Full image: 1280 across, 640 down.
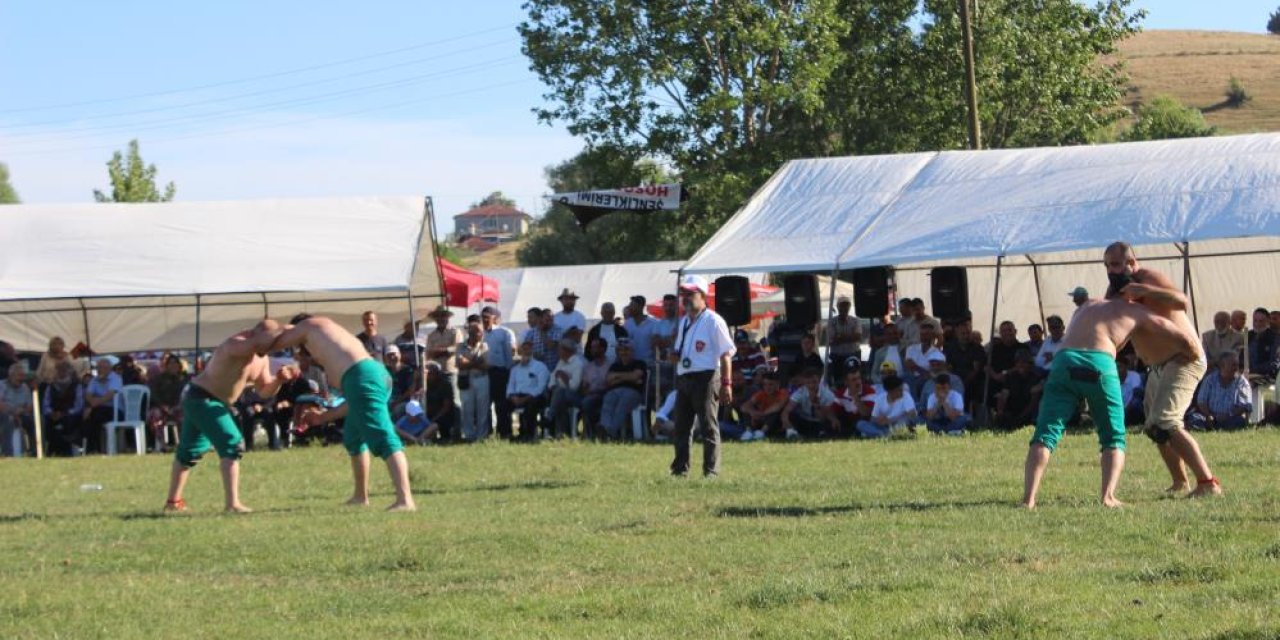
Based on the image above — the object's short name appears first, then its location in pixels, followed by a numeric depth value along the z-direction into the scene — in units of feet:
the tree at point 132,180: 196.34
